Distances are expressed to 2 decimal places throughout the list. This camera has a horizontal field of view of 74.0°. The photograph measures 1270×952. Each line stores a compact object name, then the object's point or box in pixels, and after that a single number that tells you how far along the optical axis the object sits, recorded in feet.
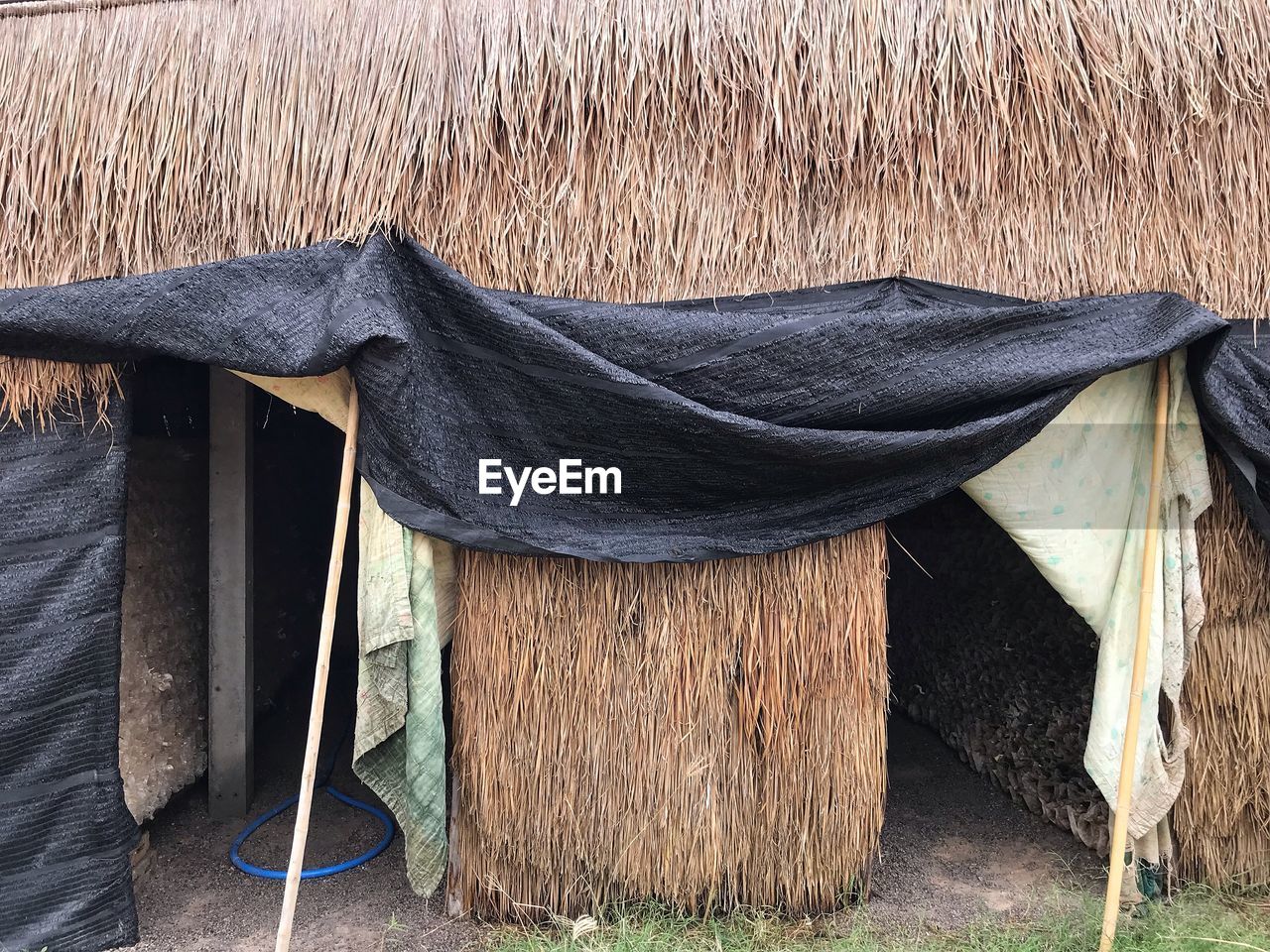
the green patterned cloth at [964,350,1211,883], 7.06
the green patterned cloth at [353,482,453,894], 6.66
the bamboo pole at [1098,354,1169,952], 6.54
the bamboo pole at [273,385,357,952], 6.14
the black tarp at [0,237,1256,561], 6.31
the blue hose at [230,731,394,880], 8.04
